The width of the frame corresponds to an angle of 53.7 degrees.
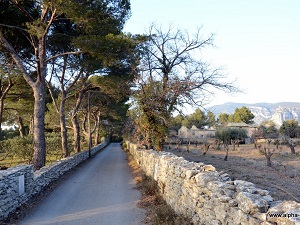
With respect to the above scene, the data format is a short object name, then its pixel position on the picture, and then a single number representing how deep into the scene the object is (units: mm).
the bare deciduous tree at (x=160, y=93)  16141
